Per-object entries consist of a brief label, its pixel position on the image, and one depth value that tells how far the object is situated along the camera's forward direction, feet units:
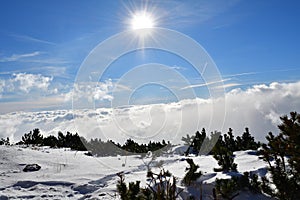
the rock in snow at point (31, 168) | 43.12
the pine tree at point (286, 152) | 22.07
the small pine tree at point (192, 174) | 30.50
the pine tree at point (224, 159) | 33.24
